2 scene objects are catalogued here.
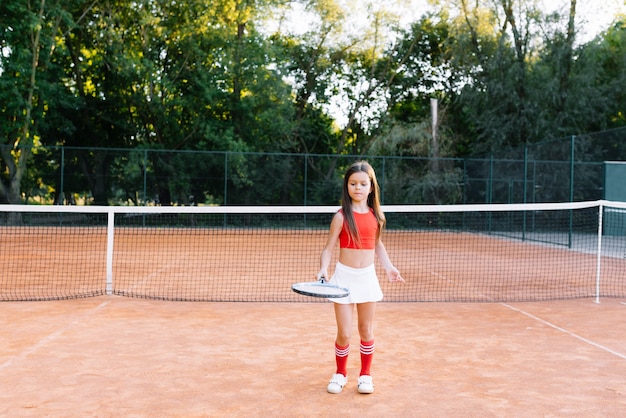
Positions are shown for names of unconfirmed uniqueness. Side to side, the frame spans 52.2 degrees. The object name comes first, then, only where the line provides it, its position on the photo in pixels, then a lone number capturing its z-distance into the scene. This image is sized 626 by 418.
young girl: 3.77
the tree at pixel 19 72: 20.77
